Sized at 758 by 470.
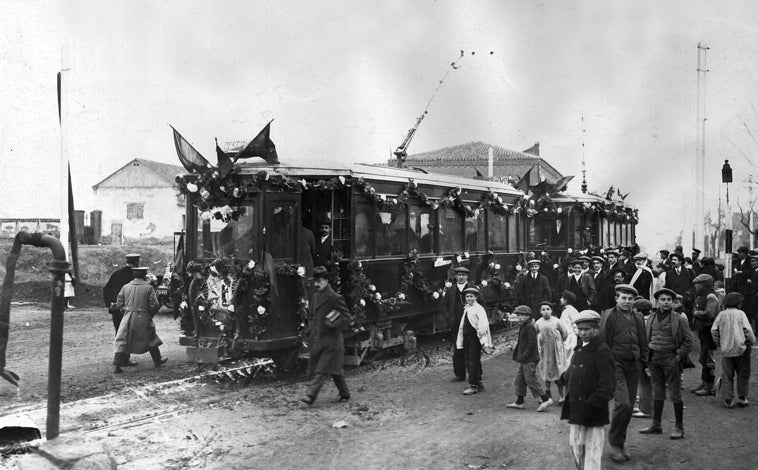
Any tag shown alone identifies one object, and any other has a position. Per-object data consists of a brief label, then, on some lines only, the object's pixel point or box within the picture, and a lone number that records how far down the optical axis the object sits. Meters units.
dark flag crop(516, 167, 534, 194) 19.45
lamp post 15.78
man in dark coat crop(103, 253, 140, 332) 14.11
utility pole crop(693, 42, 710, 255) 25.62
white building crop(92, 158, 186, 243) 46.22
